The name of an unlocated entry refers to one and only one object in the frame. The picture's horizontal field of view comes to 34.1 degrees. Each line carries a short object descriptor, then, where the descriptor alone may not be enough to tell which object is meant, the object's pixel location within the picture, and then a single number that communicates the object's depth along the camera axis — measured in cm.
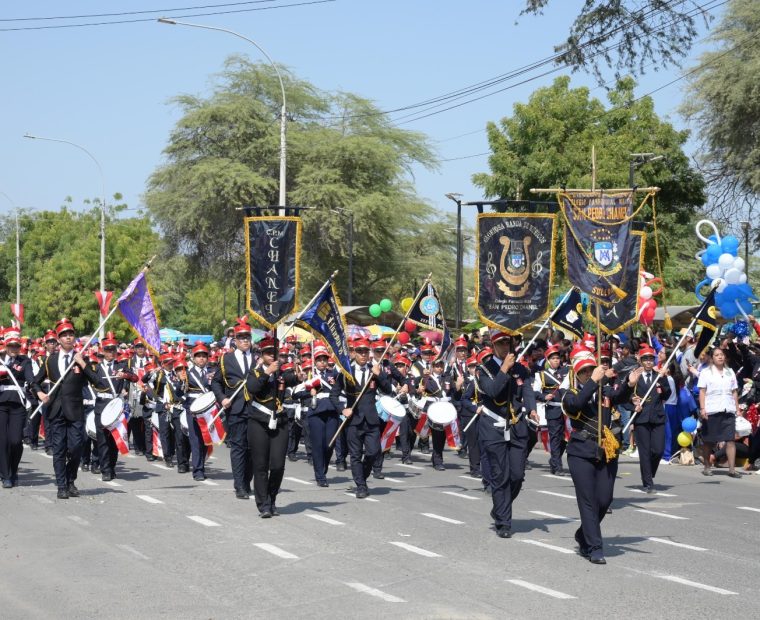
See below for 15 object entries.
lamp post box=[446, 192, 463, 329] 3766
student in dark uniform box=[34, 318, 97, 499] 1432
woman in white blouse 1716
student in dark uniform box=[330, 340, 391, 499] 1497
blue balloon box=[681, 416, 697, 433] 1883
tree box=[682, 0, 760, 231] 3028
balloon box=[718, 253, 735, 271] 1717
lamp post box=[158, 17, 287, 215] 2884
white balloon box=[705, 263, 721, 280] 1736
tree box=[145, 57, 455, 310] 5059
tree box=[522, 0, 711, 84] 1494
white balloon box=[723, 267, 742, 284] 1698
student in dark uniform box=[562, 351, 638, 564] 1037
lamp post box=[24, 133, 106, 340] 4856
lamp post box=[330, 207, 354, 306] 4806
